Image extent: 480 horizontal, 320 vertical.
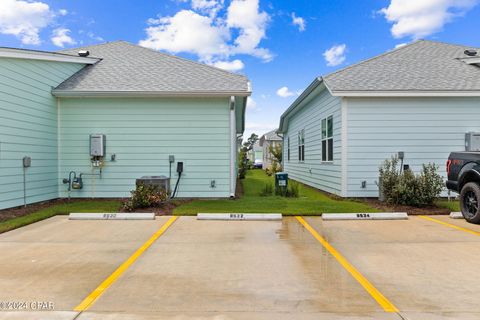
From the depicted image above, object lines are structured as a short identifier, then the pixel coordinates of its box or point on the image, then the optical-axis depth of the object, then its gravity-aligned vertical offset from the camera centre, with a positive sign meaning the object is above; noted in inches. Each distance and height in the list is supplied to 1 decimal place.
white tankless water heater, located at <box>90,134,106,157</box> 408.2 +12.0
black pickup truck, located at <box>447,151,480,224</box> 278.6 -22.3
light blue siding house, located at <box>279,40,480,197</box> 406.0 +44.0
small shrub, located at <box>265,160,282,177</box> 964.0 -41.3
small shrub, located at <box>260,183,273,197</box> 483.2 -55.0
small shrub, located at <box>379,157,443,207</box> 343.9 -34.5
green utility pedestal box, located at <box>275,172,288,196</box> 469.1 -39.7
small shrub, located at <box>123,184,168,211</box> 340.5 -44.3
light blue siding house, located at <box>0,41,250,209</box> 411.8 +28.5
